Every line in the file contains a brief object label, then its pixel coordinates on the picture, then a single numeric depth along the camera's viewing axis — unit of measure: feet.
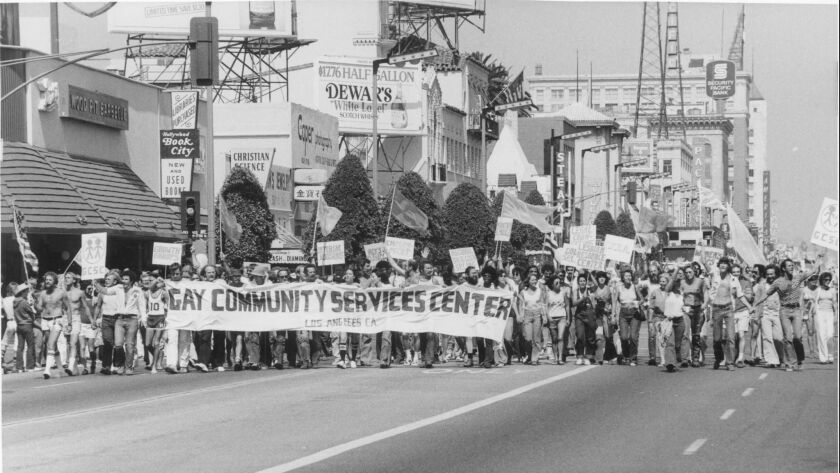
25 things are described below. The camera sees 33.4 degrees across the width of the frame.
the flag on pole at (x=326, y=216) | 116.98
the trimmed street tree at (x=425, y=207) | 176.55
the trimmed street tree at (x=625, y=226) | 335.47
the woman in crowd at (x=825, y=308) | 77.77
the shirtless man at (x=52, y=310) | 74.84
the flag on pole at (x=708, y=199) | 131.50
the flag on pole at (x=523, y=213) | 132.77
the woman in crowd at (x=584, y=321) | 79.41
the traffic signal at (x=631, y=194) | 283.63
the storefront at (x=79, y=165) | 103.65
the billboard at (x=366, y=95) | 206.08
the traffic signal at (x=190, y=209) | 96.73
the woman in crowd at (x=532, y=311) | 80.28
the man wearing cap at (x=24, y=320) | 78.64
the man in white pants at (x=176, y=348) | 77.05
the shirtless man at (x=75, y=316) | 75.92
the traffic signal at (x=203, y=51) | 71.46
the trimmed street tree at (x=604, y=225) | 312.50
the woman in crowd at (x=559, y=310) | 81.51
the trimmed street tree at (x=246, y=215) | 137.69
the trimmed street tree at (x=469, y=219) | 204.13
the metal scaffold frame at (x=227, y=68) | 188.65
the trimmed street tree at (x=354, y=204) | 156.25
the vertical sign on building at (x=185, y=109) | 138.92
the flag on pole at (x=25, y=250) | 81.66
